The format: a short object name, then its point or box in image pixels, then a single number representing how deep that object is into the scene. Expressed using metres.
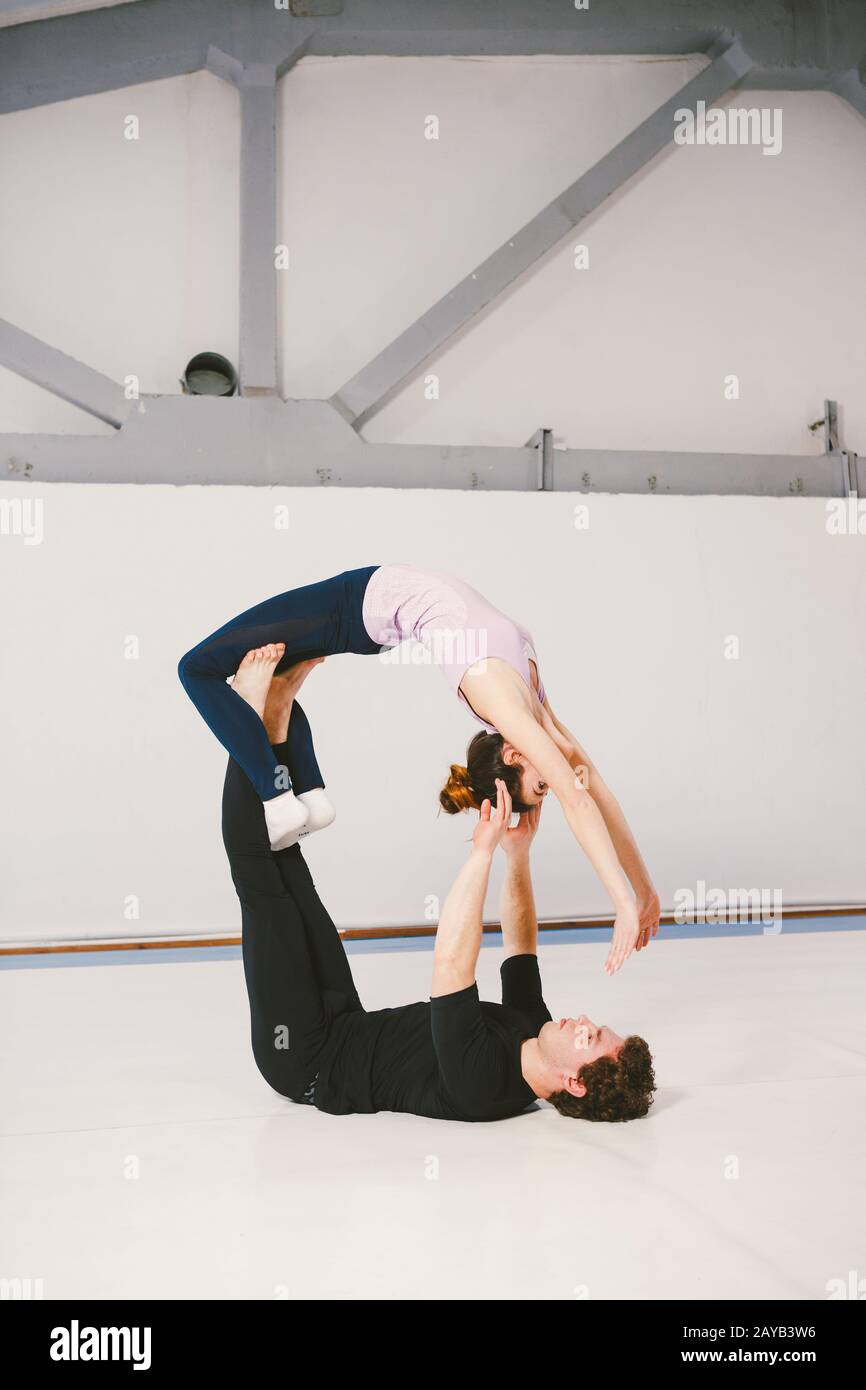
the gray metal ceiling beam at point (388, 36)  5.36
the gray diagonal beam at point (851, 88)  5.90
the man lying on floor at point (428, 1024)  2.31
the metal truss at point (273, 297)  5.14
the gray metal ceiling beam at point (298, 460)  5.13
